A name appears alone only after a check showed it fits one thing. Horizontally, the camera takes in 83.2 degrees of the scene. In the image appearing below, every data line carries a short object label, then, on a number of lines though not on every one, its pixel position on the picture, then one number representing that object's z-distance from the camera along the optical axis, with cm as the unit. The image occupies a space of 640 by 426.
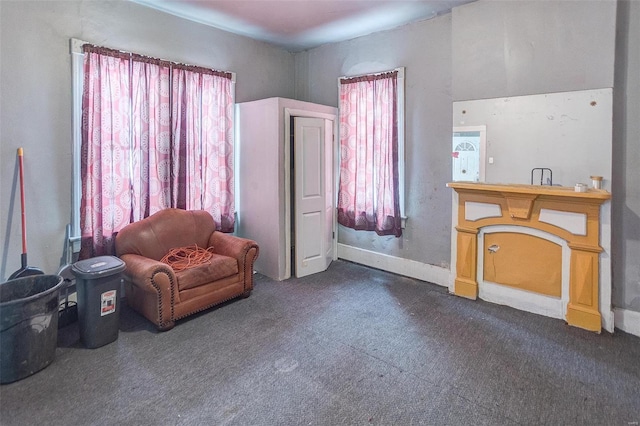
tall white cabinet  402
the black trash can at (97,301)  263
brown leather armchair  289
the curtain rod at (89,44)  305
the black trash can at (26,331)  221
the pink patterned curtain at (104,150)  314
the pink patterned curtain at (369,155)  417
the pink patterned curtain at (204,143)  377
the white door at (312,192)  415
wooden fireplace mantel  289
